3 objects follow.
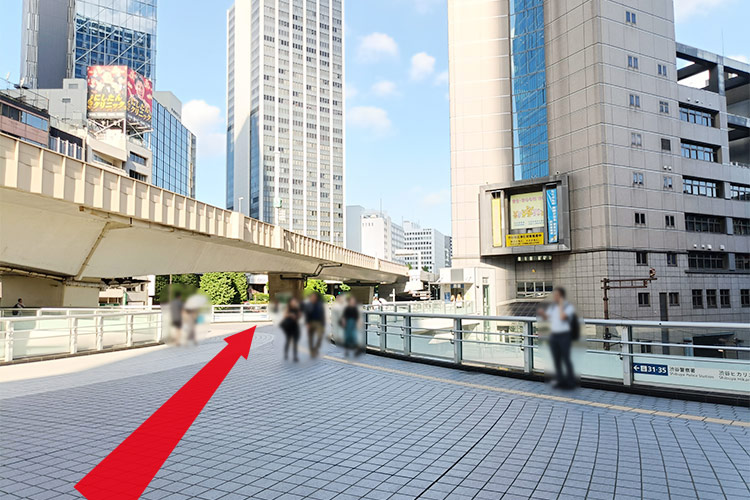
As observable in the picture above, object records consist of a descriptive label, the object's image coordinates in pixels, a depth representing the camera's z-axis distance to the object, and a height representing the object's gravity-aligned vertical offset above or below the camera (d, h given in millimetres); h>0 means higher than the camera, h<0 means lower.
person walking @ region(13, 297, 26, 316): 31147 -942
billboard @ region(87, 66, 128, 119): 96450 +37296
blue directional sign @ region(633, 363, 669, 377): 8133 -1498
